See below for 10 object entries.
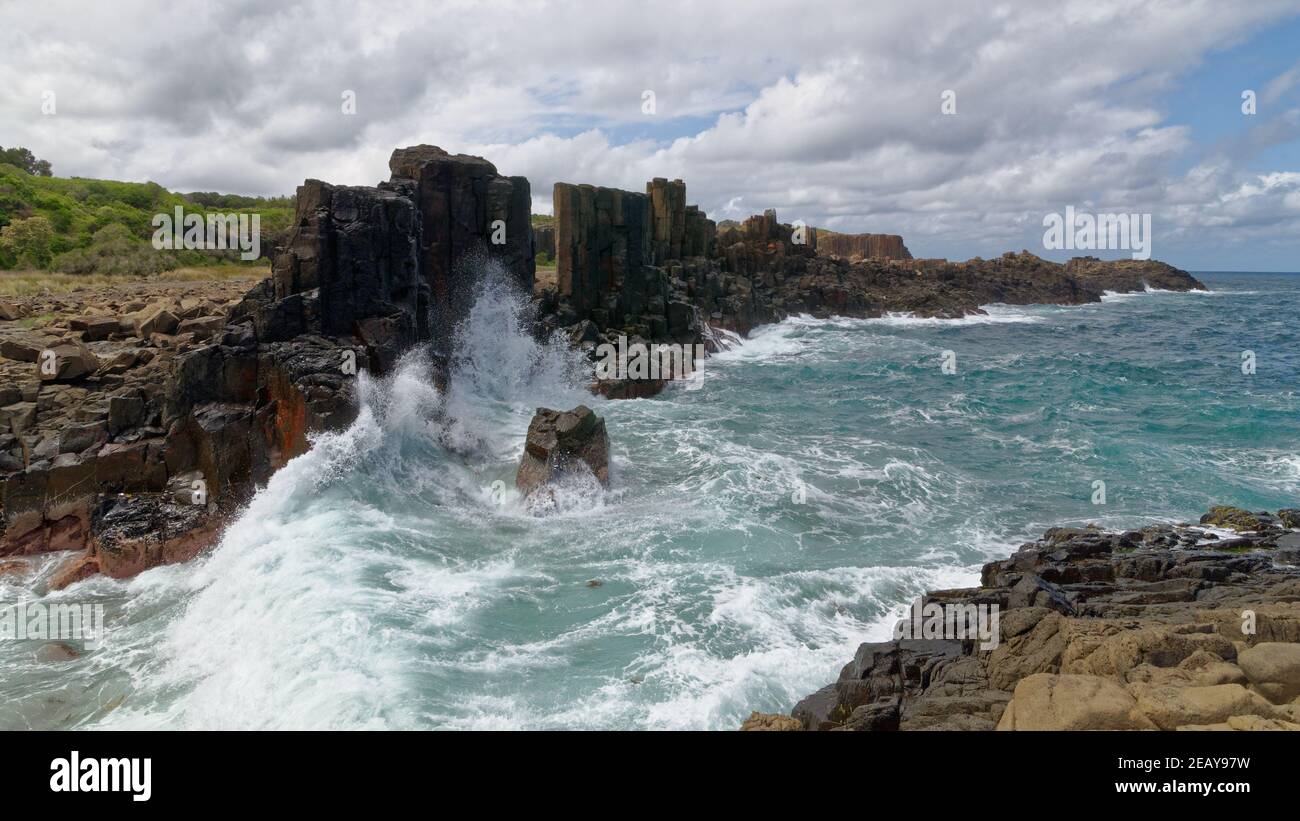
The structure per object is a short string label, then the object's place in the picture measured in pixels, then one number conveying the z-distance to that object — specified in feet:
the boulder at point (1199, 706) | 21.07
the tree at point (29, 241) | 112.98
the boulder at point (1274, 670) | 22.82
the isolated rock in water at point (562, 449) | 54.70
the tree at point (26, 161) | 195.93
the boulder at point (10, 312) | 68.90
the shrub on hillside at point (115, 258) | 114.42
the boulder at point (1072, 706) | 21.25
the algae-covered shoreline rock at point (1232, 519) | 48.96
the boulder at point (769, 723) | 24.91
